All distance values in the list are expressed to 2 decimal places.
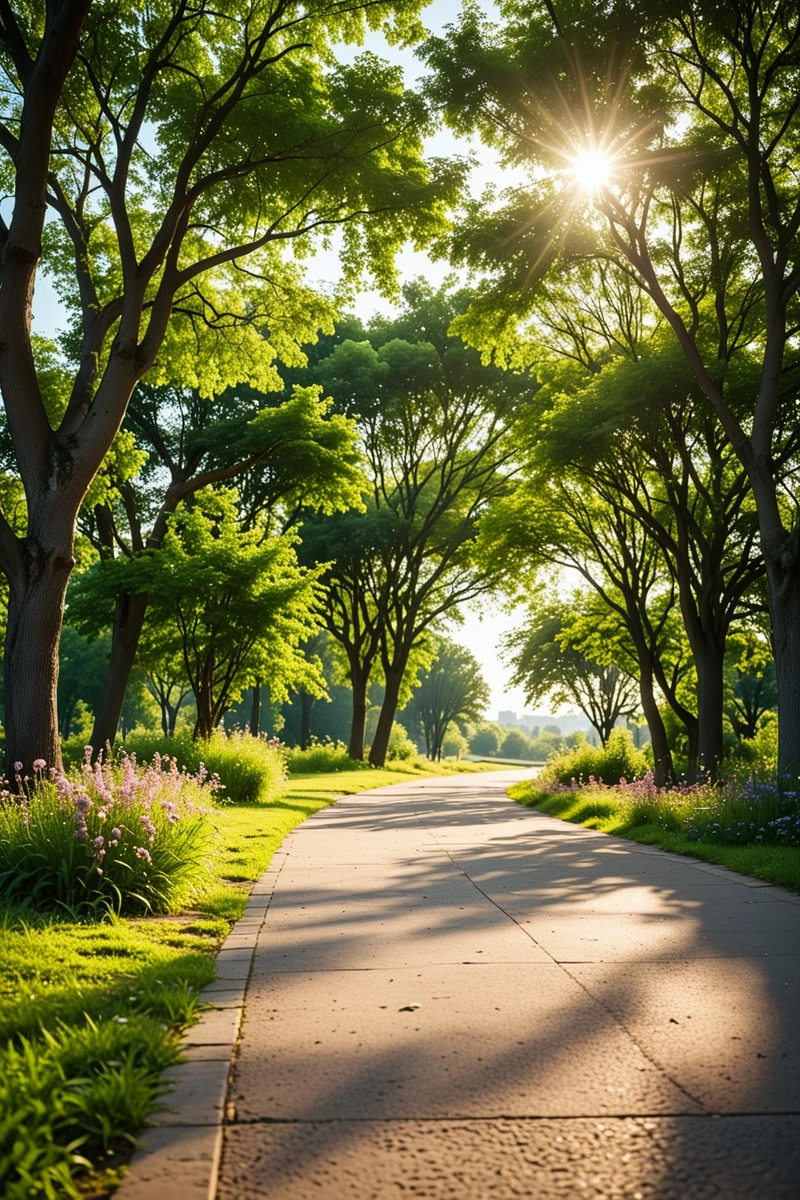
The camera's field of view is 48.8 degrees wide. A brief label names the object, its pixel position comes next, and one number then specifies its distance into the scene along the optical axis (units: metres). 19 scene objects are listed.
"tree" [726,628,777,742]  44.97
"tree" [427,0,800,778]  11.30
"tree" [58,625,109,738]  58.28
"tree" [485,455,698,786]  21.92
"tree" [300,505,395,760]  29.62
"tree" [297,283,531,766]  27.95
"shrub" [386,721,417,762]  42.91
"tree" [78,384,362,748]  18.61
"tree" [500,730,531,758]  172.69
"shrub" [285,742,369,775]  30.58
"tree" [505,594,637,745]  41.03
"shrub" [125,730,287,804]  15.54
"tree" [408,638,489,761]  76.38
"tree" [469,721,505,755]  161.38
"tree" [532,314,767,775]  15.12
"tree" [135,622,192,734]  19.61
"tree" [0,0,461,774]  8.70
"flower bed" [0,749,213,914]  5.71
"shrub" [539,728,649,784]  21.20
